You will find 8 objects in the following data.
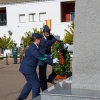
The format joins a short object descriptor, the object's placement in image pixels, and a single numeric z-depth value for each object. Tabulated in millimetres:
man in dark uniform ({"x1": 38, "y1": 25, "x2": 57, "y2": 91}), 8766
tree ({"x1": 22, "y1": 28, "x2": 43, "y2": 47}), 35706
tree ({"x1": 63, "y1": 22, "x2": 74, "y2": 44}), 33531
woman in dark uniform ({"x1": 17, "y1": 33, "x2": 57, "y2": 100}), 7430
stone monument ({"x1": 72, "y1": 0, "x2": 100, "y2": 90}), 5812
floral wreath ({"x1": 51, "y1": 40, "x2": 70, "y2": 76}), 9055
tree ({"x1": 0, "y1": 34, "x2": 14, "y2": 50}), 37509
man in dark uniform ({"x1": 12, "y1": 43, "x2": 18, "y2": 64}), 24294
